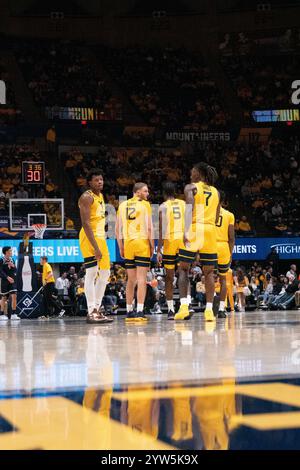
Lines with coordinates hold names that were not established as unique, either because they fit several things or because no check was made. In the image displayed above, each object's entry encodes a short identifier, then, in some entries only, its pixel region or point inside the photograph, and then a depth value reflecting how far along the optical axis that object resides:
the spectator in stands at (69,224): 23.27
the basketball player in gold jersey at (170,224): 10.23
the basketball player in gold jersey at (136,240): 9.61
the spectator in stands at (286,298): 17.62
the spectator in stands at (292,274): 20.72
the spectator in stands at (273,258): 23.52
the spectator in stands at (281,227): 24.45
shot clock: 20.46
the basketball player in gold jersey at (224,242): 10.36
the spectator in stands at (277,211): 26.12
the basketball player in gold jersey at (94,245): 9.04
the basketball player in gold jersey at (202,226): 8.98
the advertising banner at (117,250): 21.11
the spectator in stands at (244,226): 24.64
